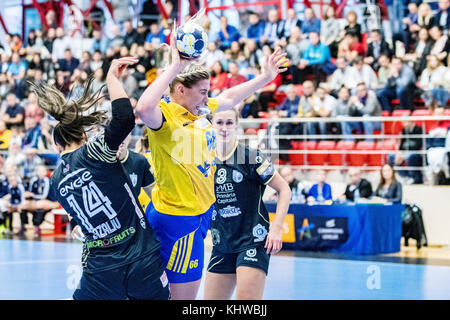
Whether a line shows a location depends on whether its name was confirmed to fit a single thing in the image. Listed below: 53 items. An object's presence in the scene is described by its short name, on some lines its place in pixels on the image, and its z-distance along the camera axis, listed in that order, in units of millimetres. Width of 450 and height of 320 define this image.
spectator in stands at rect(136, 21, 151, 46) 19484
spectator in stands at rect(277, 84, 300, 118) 15156
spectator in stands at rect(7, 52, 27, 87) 20500
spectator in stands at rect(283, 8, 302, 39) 17067
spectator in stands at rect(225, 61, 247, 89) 15977
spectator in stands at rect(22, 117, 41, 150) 17250
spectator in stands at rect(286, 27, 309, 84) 16266
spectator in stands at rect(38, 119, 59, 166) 16734
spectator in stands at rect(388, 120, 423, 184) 13477
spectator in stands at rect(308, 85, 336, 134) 14492
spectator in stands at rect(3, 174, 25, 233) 15453
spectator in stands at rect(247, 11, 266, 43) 18000
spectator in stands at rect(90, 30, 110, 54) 20297
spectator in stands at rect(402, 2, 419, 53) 15703
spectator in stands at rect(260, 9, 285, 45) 17125
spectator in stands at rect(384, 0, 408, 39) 16625
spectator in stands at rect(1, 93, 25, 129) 18453
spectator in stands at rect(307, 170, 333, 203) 12680
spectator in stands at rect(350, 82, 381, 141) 14148
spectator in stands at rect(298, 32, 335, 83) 15938
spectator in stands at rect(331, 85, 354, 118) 14320
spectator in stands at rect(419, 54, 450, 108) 14008
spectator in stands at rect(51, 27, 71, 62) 20734
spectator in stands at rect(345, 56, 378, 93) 14992
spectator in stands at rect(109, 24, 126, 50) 19781
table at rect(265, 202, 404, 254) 11953
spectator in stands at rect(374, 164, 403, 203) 12484
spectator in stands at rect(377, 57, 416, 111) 14406
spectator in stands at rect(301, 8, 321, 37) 16781
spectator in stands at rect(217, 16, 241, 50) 18438
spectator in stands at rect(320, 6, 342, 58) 16406
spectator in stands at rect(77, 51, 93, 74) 19281
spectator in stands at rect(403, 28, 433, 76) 14828
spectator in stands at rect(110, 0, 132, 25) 22203
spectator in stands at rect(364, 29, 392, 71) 15484
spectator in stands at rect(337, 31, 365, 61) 15922
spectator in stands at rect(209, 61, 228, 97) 16266
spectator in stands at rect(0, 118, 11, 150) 17828
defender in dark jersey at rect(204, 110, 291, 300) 5195
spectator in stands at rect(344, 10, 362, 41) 16084
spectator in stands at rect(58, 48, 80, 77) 19828
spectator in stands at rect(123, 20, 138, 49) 19609
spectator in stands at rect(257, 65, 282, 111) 16031
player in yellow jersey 4512
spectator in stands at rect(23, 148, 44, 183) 16172
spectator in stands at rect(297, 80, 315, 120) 14898
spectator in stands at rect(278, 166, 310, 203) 12852
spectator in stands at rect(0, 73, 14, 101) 20125
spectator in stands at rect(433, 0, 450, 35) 15048
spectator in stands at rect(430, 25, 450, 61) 14448
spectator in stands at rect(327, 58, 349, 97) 15359
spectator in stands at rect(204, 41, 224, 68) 17625
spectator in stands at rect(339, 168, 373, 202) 12836
